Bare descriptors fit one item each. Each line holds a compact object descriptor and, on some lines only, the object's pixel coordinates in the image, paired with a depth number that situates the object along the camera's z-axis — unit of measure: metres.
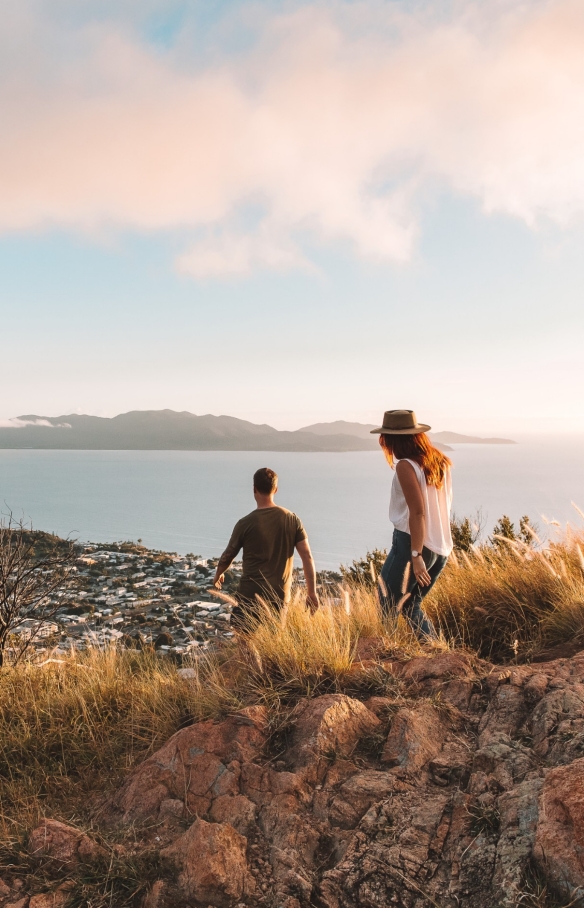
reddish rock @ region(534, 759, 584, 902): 2.32
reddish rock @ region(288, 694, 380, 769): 3.55
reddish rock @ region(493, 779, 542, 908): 2.40
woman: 5.38
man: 6.63
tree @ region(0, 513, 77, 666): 7.42
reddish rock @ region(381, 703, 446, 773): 3.41
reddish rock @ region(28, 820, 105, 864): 3.06
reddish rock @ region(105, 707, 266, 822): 3.47
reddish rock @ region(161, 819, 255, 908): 2.78
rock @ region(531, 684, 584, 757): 3.34
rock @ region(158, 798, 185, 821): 3.37
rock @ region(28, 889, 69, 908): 2.81
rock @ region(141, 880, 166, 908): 2.76
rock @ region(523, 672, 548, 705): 3.78
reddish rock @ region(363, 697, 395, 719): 3.89
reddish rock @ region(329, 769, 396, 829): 3.11
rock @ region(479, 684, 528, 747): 3.53
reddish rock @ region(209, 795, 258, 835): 3.21
